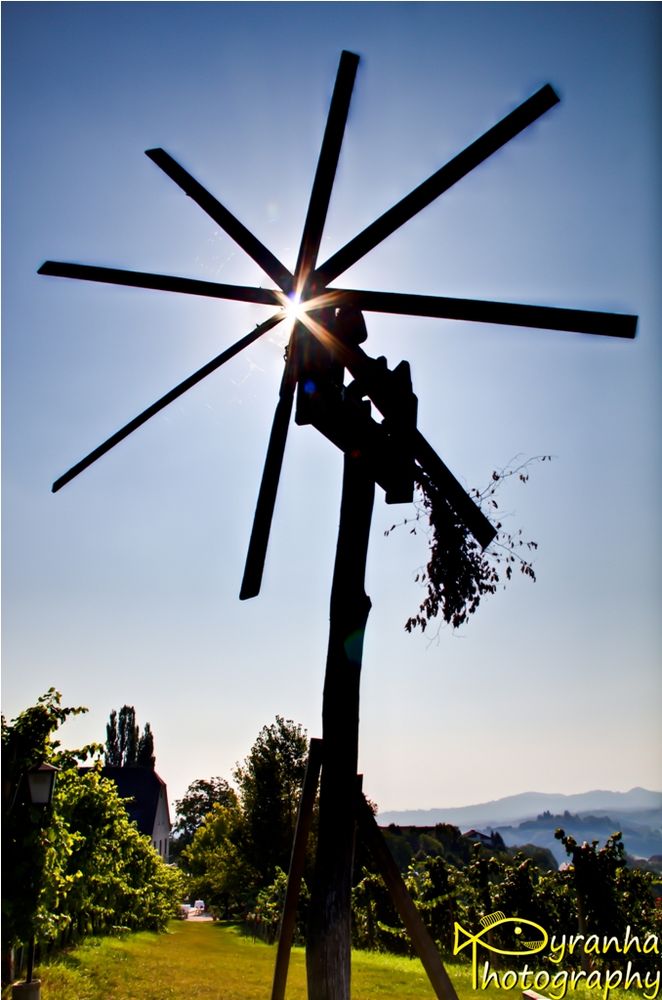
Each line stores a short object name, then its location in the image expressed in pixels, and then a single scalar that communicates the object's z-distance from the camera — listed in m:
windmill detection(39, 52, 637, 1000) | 3.24
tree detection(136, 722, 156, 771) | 66.62
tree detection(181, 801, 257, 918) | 30.42
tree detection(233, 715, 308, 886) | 28.49
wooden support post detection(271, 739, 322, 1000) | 3.95
